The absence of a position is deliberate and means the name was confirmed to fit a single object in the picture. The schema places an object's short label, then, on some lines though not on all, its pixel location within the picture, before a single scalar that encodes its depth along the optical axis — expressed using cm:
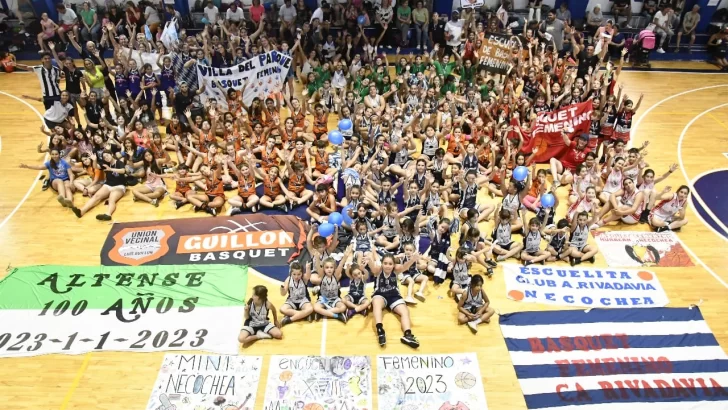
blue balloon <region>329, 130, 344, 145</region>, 1052
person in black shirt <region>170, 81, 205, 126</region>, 1188
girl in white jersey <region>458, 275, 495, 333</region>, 742
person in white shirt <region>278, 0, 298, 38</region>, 1639
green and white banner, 720
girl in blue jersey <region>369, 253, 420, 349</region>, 731
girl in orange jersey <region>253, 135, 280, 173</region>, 1066
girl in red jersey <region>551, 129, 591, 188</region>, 1073
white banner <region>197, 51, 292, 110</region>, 1195
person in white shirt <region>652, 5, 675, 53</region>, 1744
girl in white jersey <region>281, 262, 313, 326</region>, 747
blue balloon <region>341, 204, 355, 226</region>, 894
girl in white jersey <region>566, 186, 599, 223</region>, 918
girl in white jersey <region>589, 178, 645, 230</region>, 958
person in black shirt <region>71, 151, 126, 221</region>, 996
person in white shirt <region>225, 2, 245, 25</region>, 1638
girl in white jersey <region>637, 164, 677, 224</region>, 954
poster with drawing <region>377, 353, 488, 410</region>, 643
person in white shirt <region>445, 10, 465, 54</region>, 1587
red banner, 1102
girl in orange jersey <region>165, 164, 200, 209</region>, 1012
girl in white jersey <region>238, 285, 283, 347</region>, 705
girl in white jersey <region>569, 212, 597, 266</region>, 861
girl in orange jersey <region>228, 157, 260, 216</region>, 978
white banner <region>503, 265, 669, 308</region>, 797
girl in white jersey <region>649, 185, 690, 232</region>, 943
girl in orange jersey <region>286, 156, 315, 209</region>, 995
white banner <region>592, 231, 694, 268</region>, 881
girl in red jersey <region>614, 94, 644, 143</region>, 1111
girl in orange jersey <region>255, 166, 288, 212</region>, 990
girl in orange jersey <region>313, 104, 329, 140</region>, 1194
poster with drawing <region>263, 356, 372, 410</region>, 642
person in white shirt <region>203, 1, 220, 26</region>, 1673
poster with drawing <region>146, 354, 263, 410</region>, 644
